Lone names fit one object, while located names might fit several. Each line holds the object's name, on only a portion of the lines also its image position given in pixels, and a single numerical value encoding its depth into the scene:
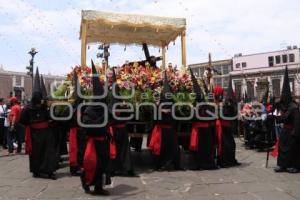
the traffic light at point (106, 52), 15.60
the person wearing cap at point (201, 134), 9.84
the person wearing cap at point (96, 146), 7.24
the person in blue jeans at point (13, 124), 13.65
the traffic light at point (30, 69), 26.95
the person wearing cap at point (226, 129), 10.15
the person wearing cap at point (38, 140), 8.95
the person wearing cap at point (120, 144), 8.98
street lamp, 26.95
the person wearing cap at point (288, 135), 9.23
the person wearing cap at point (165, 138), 9.47
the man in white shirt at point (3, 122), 14.91
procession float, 9.94
